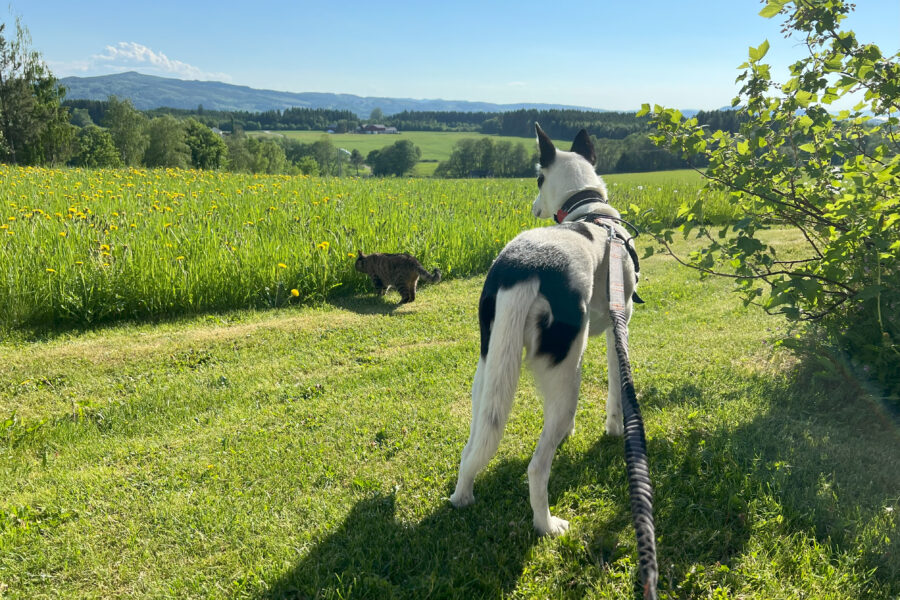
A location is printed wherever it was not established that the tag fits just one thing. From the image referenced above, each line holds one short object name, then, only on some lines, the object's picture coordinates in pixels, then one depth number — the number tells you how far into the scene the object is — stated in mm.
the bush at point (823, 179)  3002
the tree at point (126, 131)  52000
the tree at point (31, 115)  29597
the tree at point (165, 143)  50531
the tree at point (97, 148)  48541
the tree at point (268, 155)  61688
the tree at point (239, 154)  57906
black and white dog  2328
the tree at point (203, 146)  59188
